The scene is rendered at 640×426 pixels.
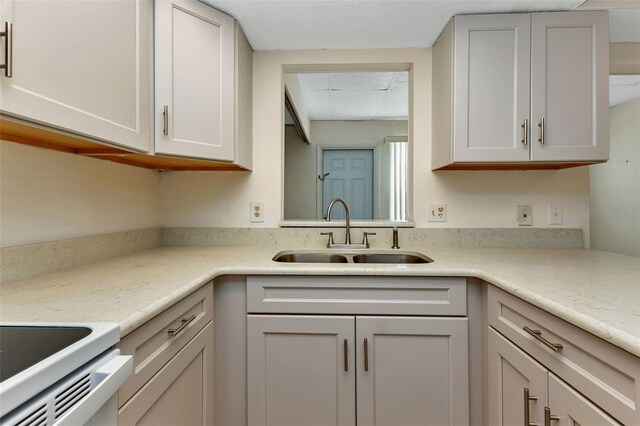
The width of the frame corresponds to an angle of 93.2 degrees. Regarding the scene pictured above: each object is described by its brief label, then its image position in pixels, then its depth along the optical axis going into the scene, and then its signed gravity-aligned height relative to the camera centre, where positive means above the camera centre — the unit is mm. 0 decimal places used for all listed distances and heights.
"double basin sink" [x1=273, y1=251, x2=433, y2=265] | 1664 -245
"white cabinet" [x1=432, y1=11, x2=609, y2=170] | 1444 +602
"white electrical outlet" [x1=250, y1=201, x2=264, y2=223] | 1847 +9
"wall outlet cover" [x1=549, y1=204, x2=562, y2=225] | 1757 -15
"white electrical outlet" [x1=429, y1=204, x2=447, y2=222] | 1808 -7
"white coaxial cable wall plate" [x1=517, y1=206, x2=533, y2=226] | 1769 -20
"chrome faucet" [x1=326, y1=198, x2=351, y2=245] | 1759 -84
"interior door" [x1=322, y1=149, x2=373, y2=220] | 4336 +505
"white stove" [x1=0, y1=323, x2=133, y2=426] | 449 -266
